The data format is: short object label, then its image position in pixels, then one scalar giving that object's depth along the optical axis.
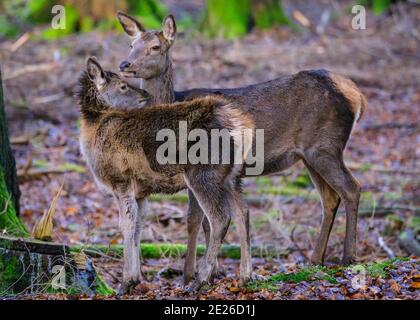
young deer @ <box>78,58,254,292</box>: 14.87
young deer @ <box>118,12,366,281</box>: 17.72
